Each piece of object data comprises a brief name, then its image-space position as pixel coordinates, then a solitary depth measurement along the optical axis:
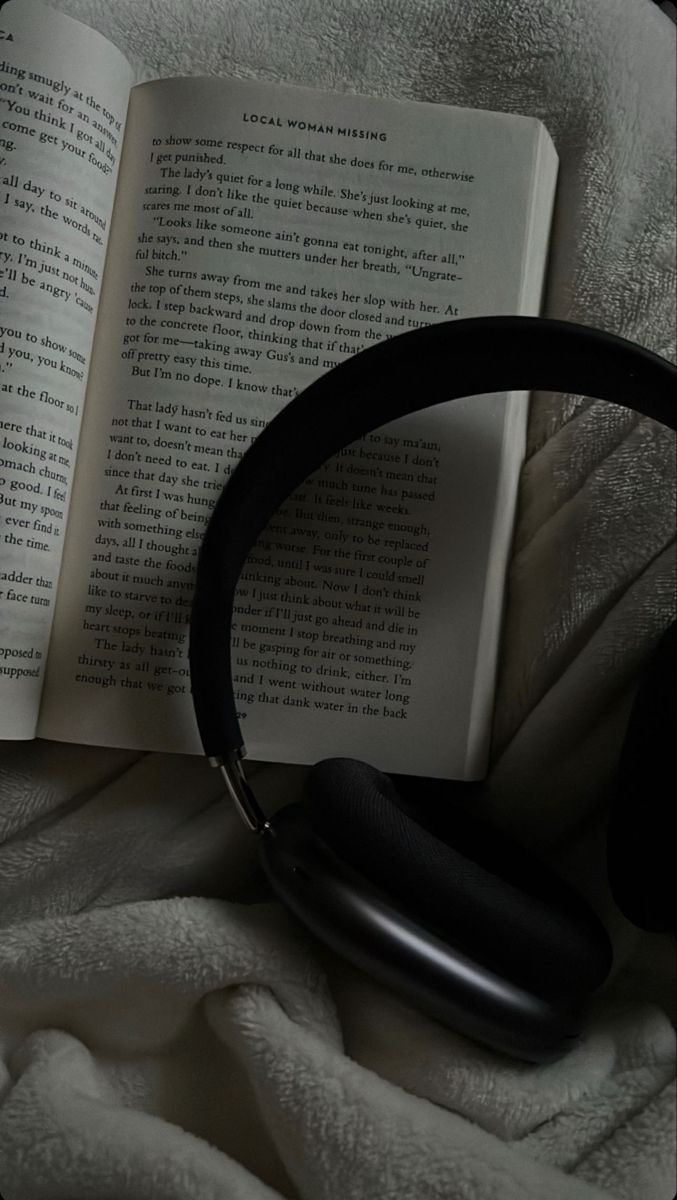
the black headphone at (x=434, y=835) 0.46
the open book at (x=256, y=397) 0.54
